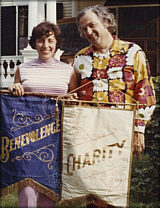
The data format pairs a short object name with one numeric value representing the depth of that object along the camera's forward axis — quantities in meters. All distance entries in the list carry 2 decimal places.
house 5.73
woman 2.59
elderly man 2.55
